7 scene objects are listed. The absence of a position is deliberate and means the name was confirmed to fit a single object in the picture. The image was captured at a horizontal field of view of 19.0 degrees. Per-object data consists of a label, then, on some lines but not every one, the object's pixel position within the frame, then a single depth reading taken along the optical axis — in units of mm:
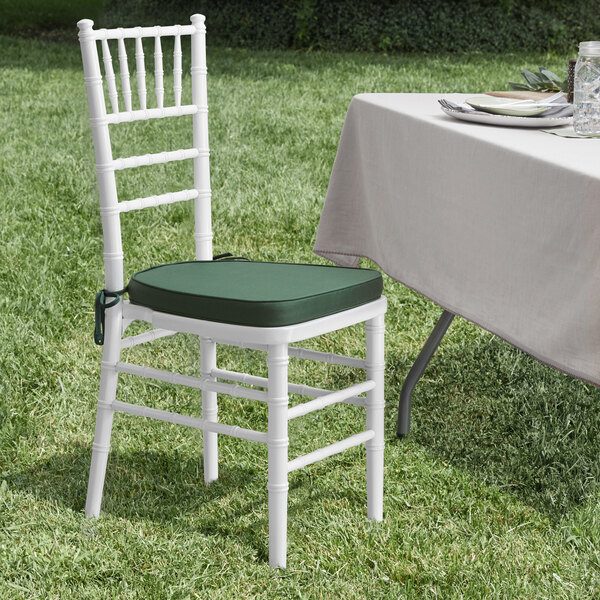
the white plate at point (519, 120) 3998
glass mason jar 3815
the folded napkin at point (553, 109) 4115
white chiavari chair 3588
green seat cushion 3525
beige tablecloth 3264
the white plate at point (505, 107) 4072
